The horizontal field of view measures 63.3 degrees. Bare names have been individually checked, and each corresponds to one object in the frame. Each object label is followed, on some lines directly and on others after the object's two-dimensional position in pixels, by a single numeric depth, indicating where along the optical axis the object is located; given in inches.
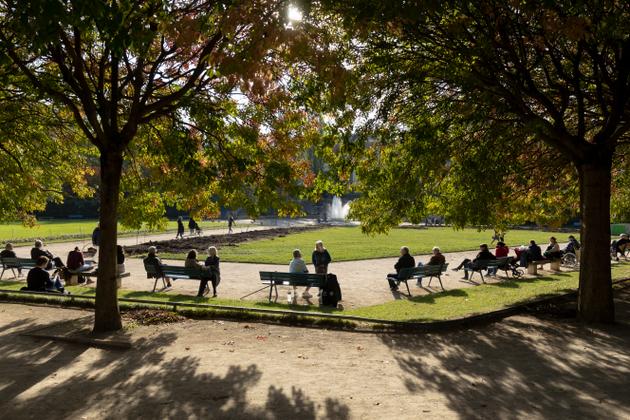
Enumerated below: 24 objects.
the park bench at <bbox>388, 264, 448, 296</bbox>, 542.7
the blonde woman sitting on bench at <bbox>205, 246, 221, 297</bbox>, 534.0
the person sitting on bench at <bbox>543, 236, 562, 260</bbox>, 764.0
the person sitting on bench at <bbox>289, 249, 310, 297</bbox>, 554.9
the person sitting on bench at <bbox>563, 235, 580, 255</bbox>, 862.5
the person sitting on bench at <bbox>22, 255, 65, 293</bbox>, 516.7
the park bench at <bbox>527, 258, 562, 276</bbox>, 730.8
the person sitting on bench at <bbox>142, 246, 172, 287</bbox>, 565.6
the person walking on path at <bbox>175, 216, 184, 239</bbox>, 1314.6
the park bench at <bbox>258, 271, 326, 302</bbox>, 482.3
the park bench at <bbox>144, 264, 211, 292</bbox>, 537.3
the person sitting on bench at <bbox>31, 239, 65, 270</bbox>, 668.7
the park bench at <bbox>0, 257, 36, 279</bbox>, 656.4
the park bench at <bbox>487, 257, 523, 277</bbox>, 651.5
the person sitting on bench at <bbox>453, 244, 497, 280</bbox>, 655.8
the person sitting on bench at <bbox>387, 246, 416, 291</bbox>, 575.2
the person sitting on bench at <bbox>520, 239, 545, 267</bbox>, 741.3
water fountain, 3334.2
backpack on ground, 478.3
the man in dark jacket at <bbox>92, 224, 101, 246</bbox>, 1029.3
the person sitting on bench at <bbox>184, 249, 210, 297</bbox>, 530.4
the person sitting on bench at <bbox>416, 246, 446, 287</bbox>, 617.3
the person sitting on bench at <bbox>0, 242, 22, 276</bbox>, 693.9
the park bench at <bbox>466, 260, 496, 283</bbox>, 648.4
